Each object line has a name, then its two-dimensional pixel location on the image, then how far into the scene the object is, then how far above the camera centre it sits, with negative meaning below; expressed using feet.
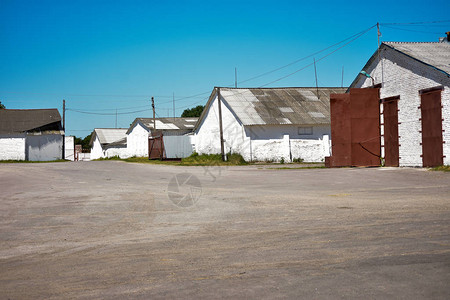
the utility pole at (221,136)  114.79 +5.30
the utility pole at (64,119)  166.54 +15.53
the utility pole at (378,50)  74.49 +16.47
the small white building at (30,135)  152.56 +8.75
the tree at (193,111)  381.05 +37.84
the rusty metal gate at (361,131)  74.64 +3.86
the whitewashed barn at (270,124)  110.22 +8.29
